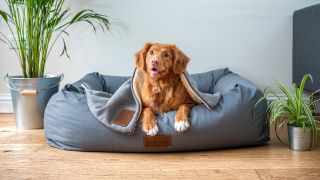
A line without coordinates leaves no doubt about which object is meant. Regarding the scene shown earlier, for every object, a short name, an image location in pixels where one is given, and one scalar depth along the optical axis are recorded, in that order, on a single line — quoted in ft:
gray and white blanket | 5.67
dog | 5.58
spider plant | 5.65
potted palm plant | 7.30
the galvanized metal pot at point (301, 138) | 5.70
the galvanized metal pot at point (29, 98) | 7.31
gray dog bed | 5.65
